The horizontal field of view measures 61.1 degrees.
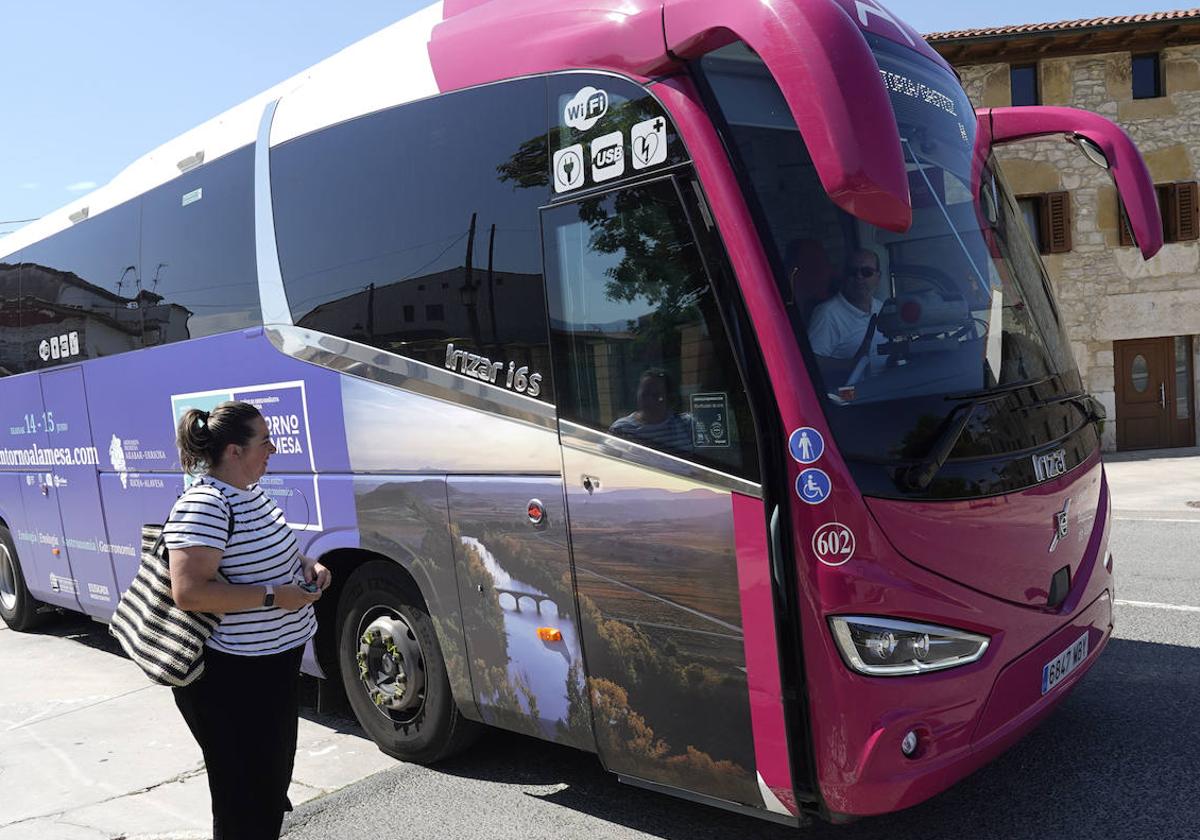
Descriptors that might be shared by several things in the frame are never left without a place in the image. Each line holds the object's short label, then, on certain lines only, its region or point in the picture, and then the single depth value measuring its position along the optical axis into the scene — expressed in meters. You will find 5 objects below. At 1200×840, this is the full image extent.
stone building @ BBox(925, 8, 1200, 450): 21.52
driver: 3.22
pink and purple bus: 3.14
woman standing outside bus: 3.09
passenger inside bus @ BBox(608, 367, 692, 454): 3.41
